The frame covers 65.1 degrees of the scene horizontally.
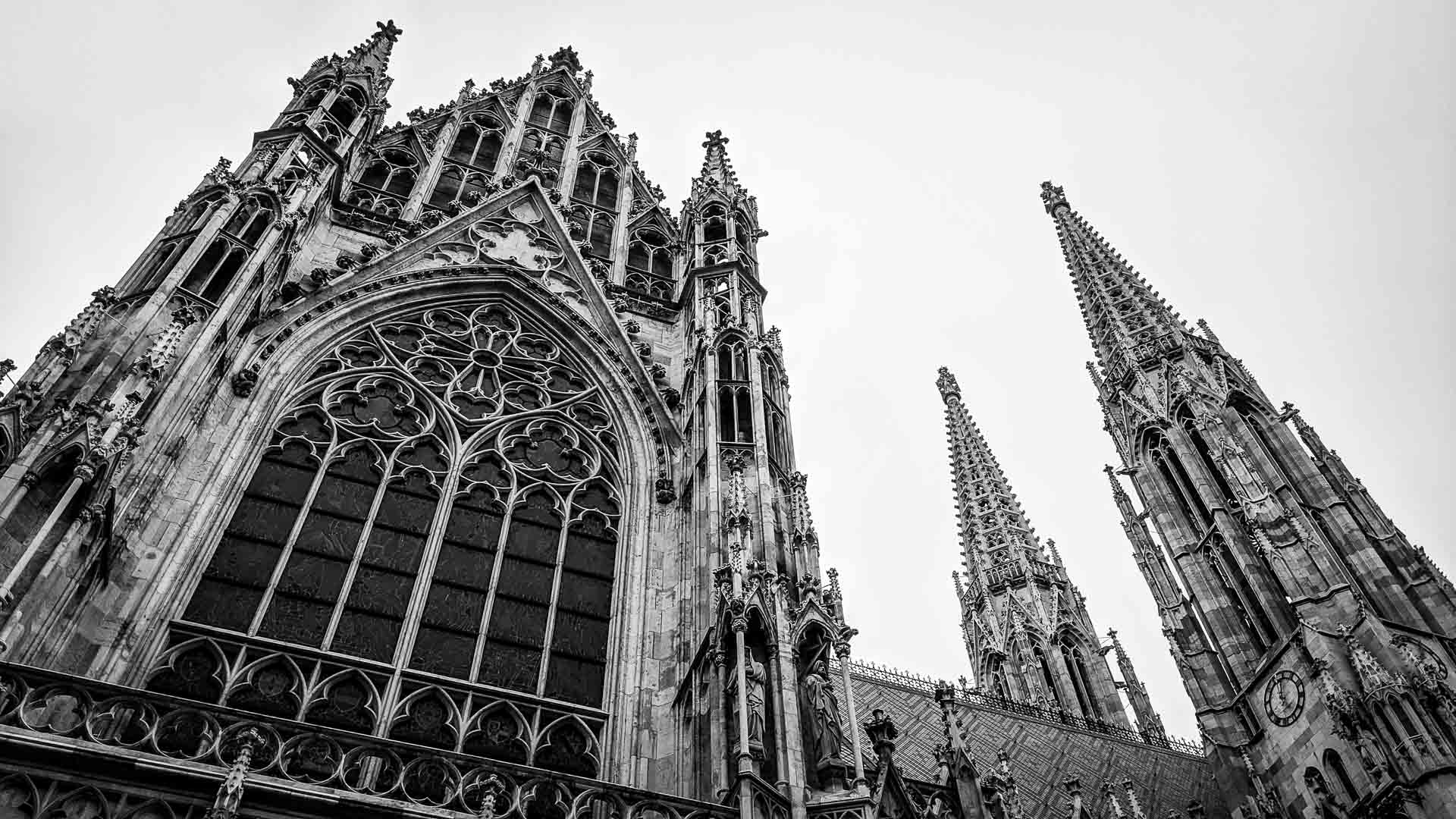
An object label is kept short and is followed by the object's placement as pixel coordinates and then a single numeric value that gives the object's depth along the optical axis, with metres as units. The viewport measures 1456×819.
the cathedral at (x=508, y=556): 8.98
